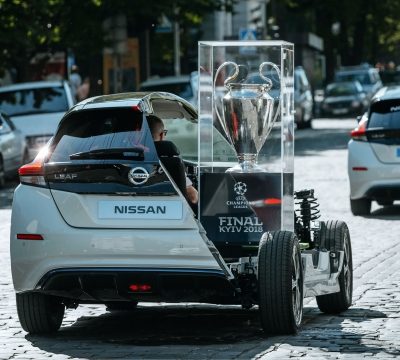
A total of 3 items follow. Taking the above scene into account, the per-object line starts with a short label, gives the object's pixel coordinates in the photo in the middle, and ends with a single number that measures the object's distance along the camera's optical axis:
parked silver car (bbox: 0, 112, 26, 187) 37.59
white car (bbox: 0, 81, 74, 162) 39.46
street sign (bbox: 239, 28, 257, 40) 70.54
